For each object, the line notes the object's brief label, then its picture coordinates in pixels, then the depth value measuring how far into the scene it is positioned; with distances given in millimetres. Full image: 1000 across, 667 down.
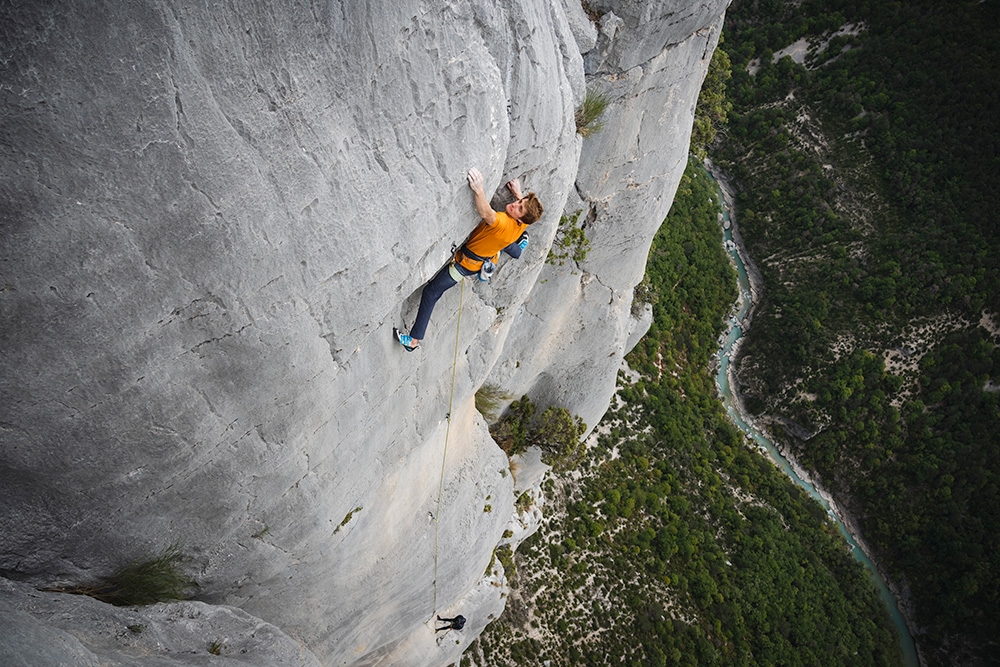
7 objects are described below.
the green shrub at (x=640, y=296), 16797
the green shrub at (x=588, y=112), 8734
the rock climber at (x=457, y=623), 12078
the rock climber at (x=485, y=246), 6723
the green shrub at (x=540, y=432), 14094
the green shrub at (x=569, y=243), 11430
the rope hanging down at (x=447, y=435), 8578
